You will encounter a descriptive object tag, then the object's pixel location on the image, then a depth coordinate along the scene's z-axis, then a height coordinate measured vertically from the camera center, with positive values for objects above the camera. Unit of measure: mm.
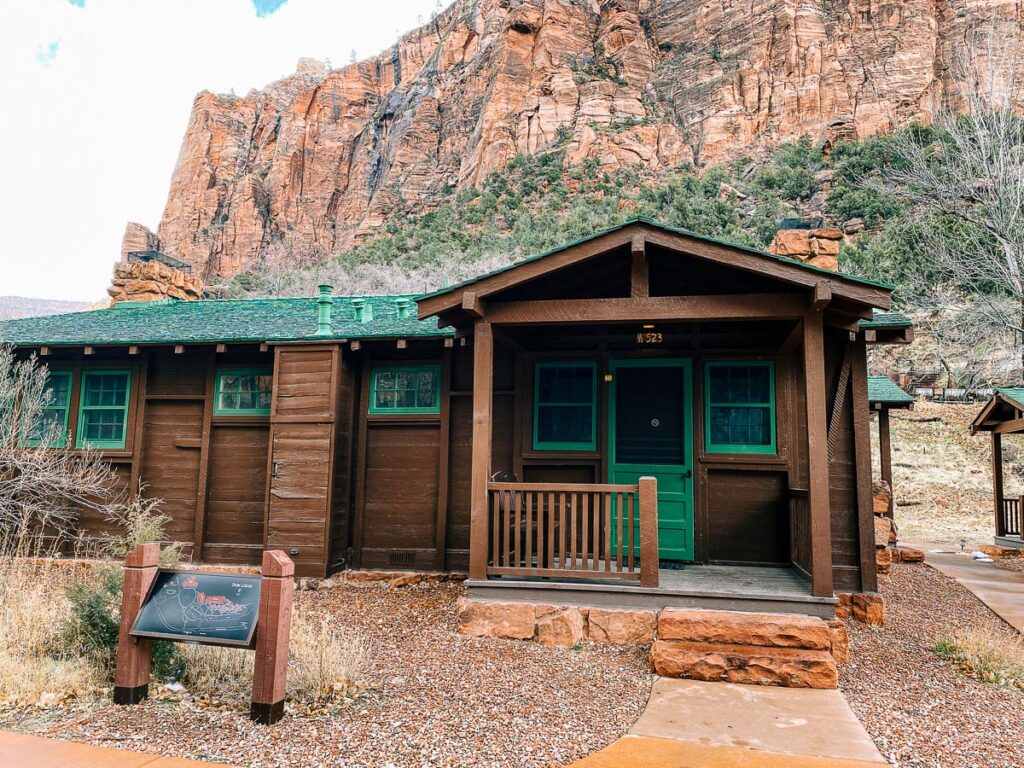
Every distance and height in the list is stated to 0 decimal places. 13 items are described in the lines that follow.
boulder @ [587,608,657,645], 5660 -1396
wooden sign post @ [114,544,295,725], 3930 -998
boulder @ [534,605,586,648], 5727 -1423
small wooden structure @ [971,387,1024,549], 12836 +392
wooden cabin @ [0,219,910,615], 5820 +426
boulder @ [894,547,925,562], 11188 -1470
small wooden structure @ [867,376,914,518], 11305 +1077
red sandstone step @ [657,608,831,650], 5008 -1250
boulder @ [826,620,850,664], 5301 -1376
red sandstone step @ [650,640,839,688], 4844 -1477
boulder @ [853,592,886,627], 6480 -1363
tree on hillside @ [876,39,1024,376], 15227 +6545
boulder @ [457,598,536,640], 5844 -1398
